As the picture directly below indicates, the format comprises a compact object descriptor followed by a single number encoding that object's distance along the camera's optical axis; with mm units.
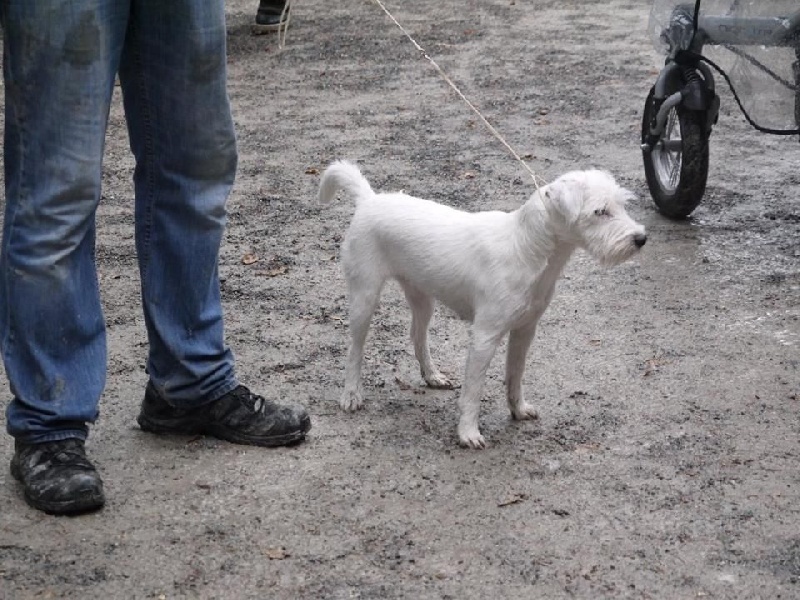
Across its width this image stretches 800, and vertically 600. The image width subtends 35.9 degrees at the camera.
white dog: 3443
